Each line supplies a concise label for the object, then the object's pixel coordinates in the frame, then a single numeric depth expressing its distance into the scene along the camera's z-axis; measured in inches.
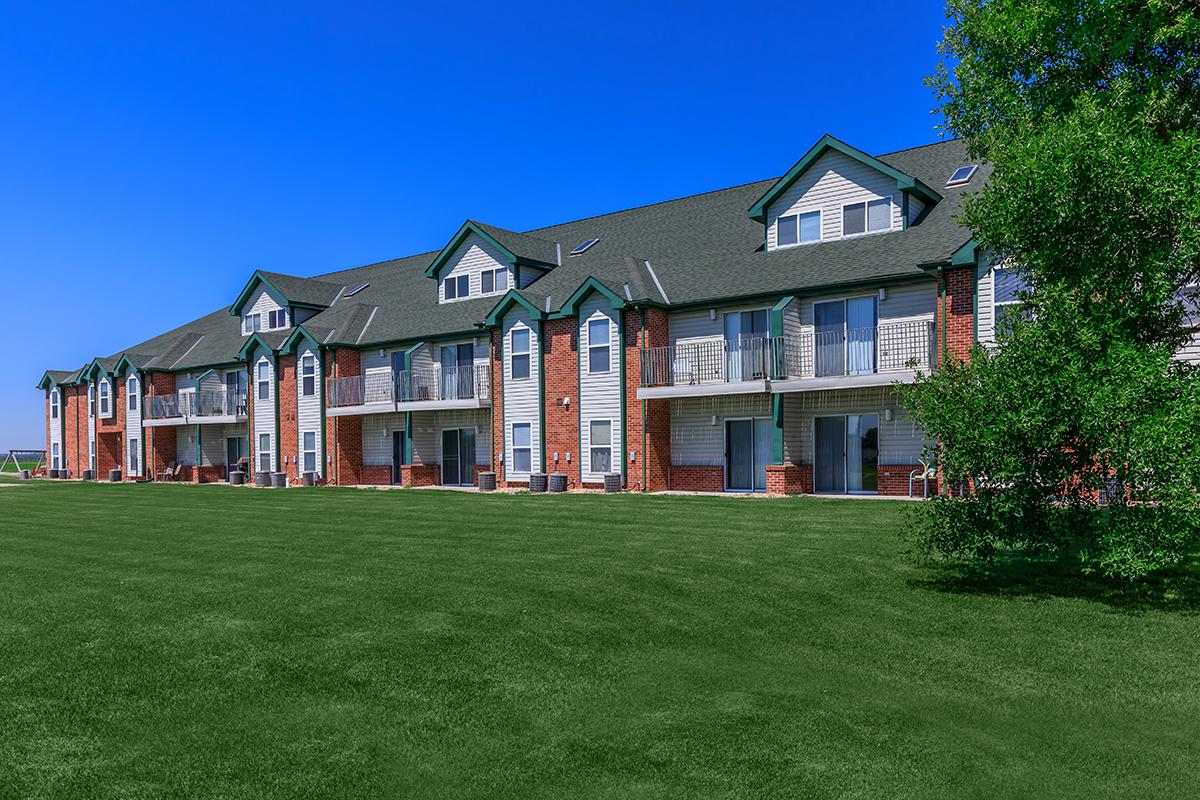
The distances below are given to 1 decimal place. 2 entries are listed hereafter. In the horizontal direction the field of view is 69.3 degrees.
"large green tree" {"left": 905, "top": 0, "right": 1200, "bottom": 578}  345.4
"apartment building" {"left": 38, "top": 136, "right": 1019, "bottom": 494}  882.1
